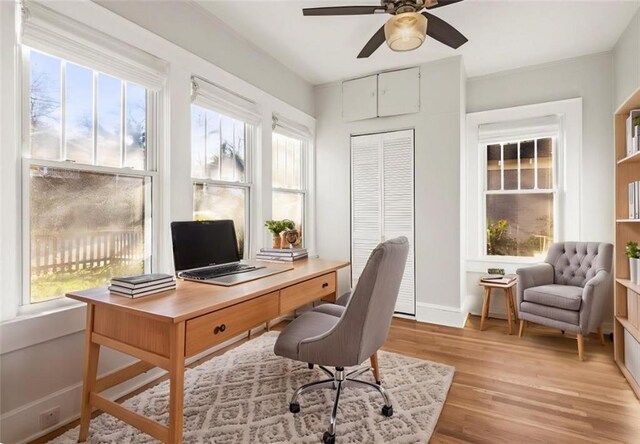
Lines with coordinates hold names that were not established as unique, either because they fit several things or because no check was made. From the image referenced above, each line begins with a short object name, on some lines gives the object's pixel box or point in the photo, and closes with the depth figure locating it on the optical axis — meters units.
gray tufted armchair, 2.83
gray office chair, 1.68
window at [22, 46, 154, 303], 1.90
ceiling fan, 1.99
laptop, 2.08
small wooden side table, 3.43
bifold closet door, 3.87
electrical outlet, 1.82
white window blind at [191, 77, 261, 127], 2.74
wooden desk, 1.41
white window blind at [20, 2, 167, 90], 1.80
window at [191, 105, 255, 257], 2.87
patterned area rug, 1.81
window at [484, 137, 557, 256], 3.79
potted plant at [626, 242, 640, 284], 2.40
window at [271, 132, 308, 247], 3.86
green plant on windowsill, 3.11
